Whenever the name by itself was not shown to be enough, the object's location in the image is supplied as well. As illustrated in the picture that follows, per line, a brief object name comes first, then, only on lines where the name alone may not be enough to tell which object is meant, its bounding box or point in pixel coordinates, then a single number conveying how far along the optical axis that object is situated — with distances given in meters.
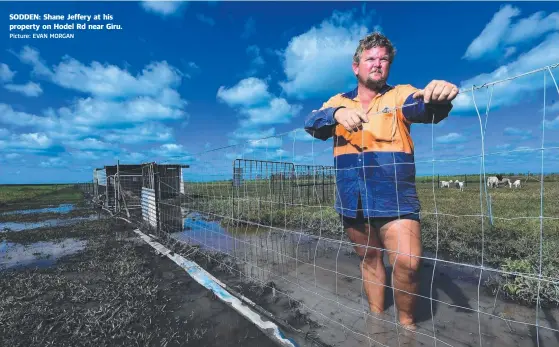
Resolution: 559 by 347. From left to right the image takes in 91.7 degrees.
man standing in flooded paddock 1.93
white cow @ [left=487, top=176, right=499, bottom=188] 23.33
